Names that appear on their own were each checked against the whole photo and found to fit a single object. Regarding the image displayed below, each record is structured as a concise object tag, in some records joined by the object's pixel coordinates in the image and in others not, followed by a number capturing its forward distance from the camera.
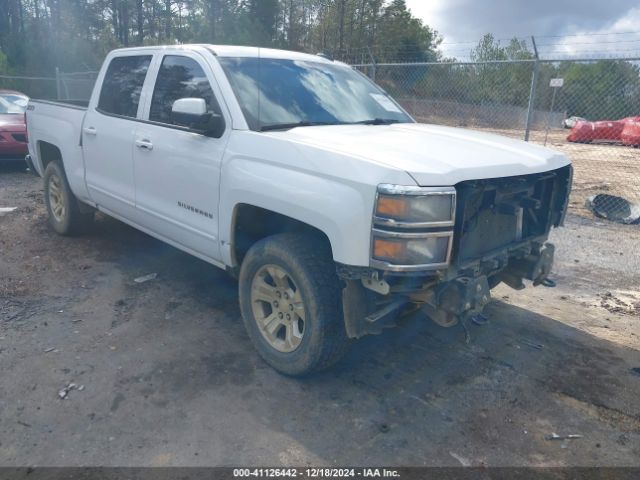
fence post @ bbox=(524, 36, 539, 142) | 7.70
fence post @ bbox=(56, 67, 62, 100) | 16.26
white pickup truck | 2.72
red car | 10.04
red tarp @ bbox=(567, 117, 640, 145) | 22.84
